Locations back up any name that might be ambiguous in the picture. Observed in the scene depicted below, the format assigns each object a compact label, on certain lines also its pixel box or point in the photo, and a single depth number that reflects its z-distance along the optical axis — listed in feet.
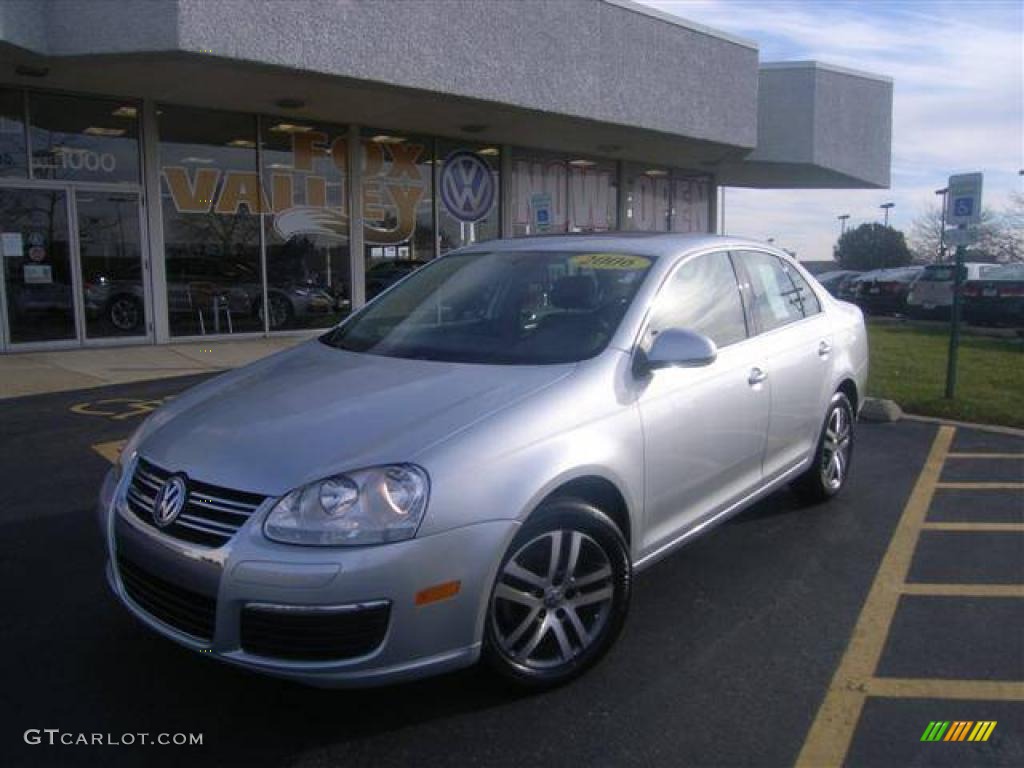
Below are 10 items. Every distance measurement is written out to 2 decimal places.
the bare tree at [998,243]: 161.38
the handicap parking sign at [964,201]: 29.19
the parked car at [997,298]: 64.39
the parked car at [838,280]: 97.60
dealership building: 35.94
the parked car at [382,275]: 51.78
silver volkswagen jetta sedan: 8.55
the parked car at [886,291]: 81.35
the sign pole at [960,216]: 29.30
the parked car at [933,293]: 71.82
